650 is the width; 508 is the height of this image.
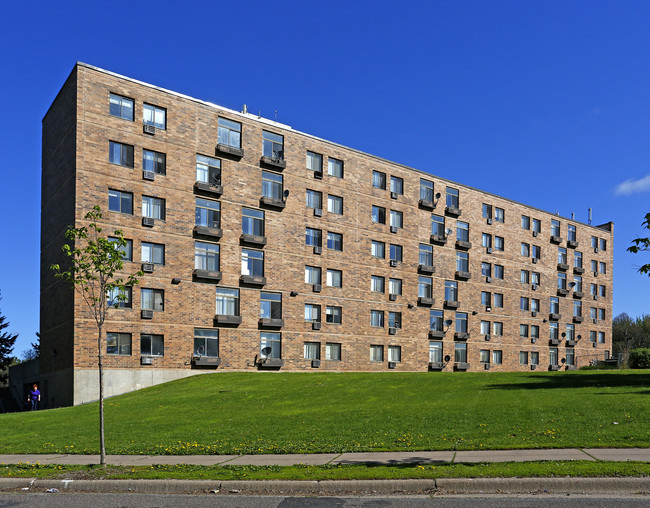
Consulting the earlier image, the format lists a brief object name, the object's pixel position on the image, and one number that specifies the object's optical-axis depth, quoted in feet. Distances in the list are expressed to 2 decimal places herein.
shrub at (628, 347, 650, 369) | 161.79
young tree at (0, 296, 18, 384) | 229.47
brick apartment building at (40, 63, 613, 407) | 119.85
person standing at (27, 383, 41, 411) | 123.85
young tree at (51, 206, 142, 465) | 45.85
